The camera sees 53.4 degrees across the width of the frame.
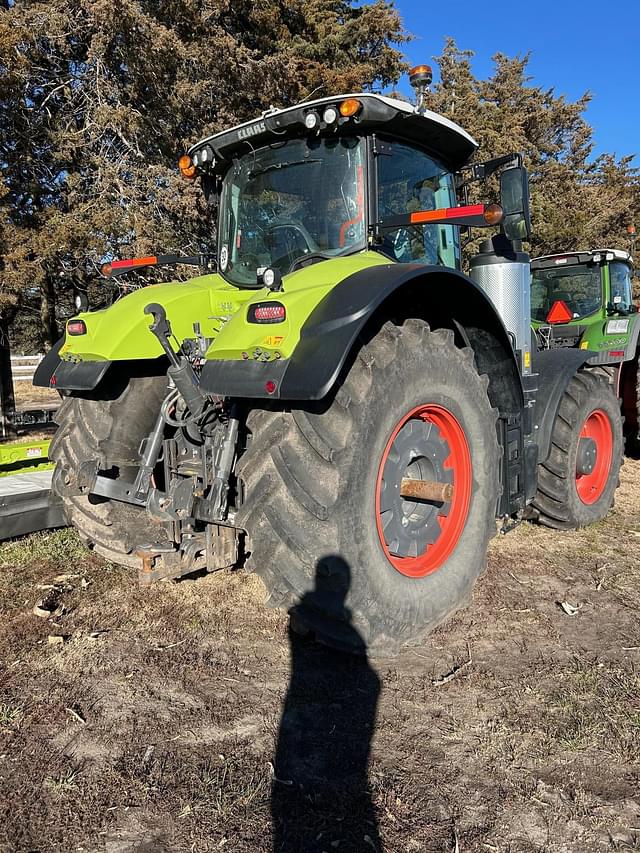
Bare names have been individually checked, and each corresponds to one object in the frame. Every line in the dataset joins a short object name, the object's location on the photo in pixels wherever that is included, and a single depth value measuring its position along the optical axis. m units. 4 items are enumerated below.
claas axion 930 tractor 2.59
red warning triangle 9.34
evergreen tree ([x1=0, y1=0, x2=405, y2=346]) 8.44
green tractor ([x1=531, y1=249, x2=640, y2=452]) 7.82
